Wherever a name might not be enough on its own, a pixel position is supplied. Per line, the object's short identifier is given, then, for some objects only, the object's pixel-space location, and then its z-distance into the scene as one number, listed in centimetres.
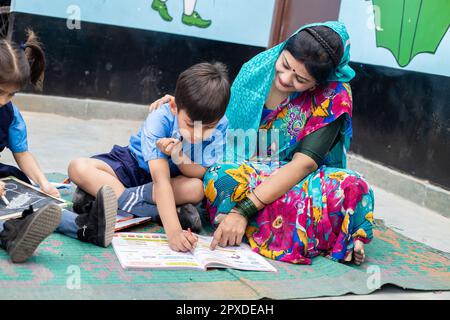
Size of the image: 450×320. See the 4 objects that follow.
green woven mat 187
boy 224
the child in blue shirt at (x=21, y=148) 194
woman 242
